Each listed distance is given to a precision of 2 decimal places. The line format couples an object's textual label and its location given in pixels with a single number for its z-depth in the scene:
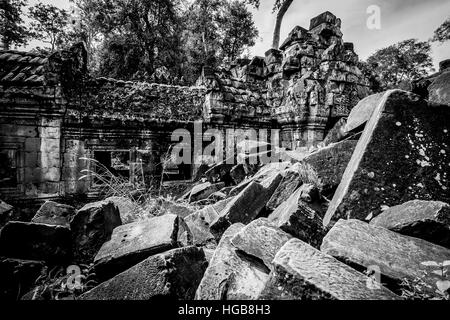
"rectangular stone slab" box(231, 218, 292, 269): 1.42
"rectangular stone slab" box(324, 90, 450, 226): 1.80
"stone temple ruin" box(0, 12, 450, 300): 1.29
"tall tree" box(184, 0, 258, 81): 16.12
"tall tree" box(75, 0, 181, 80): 12.80
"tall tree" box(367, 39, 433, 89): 26.50
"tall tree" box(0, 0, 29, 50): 14.54
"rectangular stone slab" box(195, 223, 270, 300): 1.26
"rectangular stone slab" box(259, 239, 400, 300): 1.01
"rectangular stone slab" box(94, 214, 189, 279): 1.64
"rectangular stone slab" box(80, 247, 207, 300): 1.33
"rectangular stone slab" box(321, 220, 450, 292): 1.22
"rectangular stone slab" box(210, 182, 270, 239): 2.18
